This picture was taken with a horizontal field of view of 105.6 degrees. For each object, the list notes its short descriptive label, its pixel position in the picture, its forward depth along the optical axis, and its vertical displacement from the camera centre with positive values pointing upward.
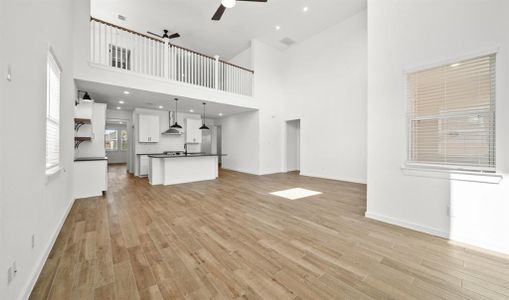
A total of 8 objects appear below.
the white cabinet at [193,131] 8.51 +0.81
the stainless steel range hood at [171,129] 7.45 +0.79
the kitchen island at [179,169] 5.72 -0.63
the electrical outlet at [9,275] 1.23 -0.82
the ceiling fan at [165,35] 6.25 +3.95
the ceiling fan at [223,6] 3.95 +3.17
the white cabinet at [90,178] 4.20 -0.66
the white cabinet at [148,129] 7.38 +0.80
